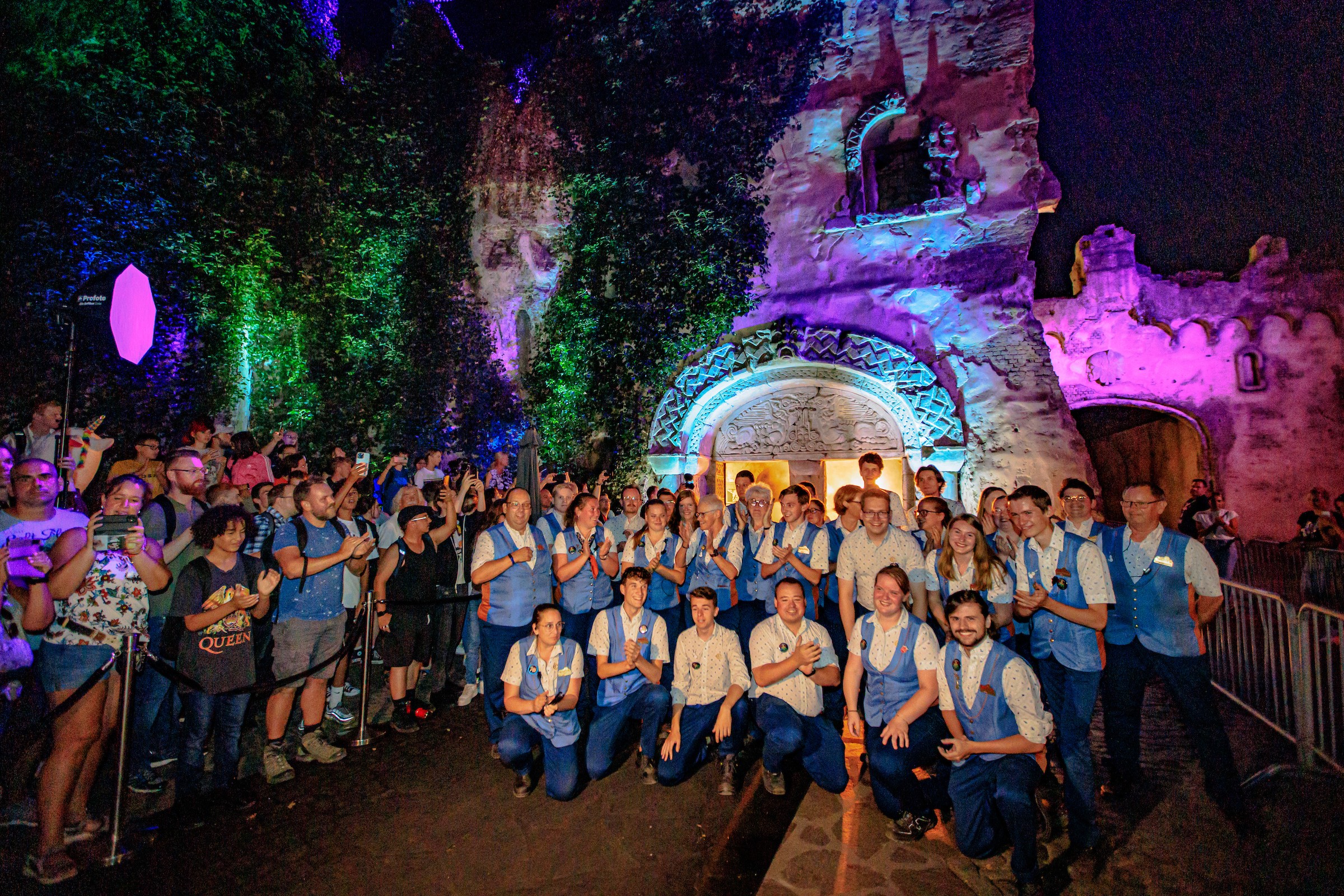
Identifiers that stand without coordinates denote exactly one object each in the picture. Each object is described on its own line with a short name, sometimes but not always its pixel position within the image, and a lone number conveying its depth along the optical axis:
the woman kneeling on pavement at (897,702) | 3.62
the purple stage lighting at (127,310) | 8.88
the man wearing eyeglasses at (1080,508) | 4.24
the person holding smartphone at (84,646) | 3.25
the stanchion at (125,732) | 3.29
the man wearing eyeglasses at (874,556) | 4.91
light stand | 5.32
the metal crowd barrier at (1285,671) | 4.16
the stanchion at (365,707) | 4.59
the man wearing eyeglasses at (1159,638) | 3.57
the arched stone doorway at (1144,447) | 12.43
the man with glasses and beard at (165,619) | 4.07
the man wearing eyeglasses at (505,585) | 4.72
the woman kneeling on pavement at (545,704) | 4.01
